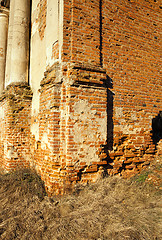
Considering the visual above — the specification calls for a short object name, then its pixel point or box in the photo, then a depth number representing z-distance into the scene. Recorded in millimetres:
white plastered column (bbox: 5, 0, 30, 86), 5758
